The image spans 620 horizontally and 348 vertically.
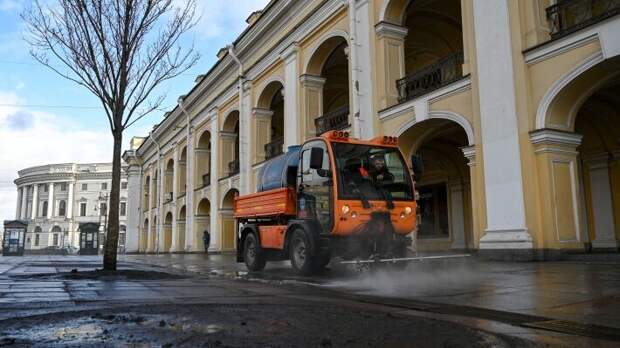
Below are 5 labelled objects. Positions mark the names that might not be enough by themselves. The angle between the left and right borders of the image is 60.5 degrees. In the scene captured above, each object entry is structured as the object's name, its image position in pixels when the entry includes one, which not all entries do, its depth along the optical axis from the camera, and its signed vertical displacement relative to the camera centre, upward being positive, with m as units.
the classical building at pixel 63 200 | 105.31 +10.03
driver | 10.25 +1.40
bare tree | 12.87 +4.73
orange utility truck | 9.87 +0.84
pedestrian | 33.19 +0.56
